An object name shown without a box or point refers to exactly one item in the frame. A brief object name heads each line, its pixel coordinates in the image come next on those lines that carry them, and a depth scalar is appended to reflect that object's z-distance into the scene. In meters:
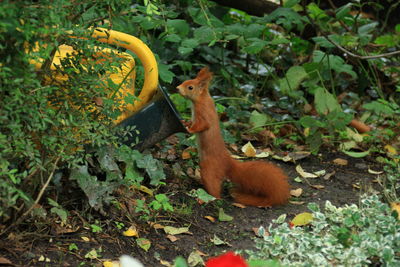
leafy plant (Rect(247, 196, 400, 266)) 5.32
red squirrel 7.36
